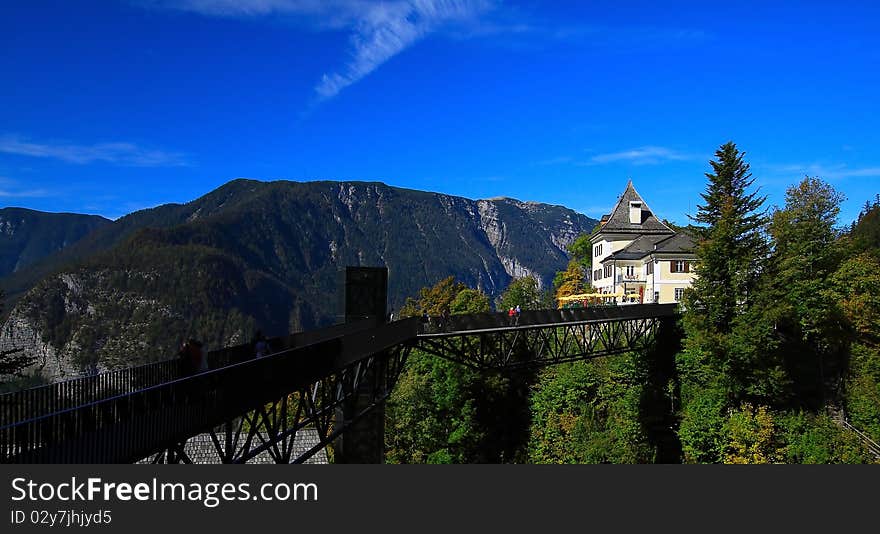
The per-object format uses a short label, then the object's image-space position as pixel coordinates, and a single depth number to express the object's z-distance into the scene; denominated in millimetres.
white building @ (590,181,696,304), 53062
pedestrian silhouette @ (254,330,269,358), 15719
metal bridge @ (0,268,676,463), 8359
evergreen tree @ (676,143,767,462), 35469
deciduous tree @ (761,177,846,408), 36531
